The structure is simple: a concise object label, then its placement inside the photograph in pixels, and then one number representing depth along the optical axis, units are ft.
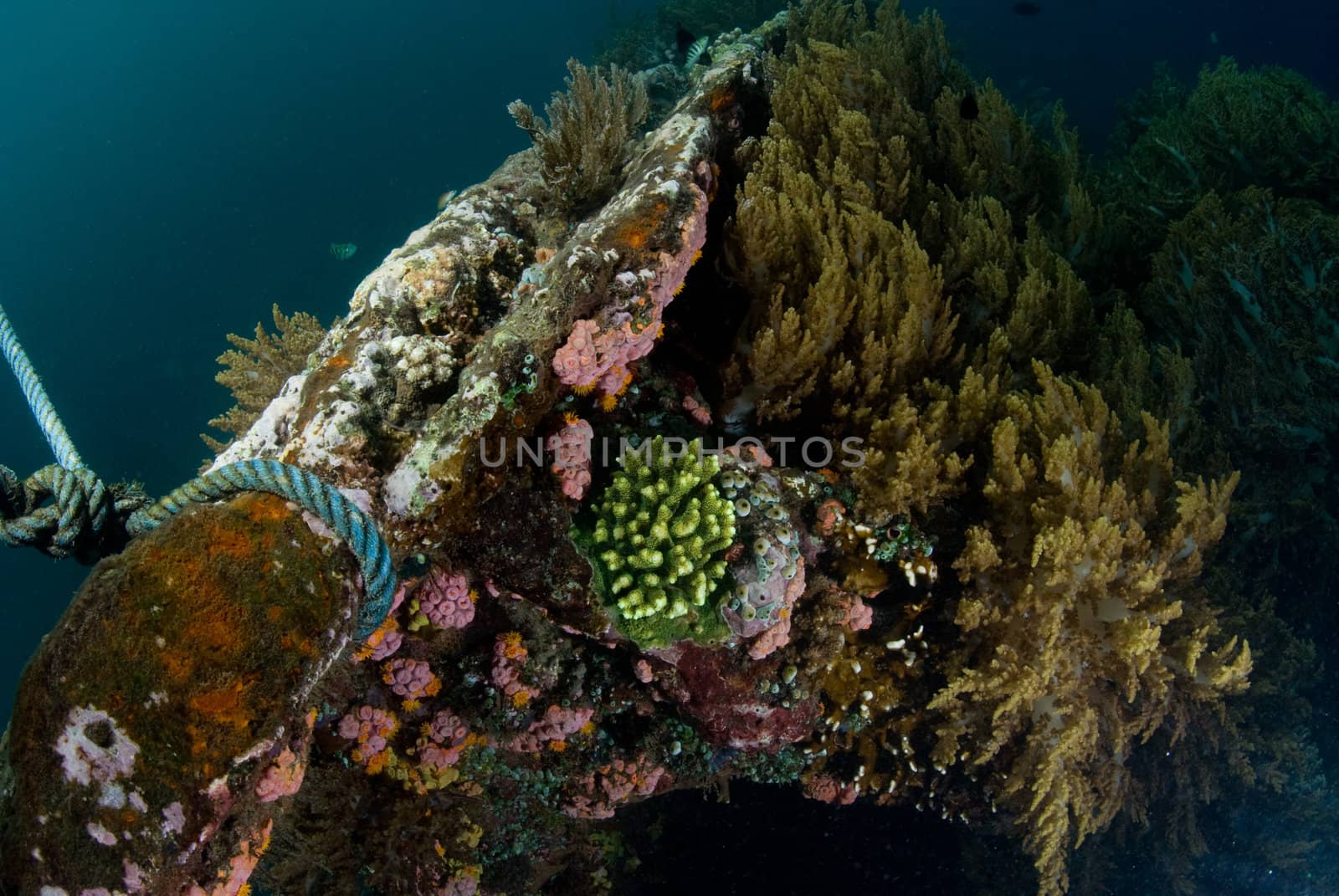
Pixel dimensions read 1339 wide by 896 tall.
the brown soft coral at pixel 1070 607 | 11.34
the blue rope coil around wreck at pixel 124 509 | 7.74
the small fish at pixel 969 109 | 18.54
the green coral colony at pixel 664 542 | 10.39
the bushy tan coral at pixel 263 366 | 18.49
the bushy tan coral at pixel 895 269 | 12.34
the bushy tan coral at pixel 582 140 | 15.06
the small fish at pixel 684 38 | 26.53
